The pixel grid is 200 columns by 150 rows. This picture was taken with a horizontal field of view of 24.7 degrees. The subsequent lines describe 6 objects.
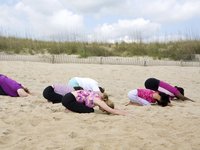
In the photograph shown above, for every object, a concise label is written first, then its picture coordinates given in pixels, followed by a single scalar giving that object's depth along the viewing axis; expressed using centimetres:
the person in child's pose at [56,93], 761
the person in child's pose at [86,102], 648
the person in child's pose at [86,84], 737
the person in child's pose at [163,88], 834
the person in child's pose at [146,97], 769
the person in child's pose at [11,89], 823
